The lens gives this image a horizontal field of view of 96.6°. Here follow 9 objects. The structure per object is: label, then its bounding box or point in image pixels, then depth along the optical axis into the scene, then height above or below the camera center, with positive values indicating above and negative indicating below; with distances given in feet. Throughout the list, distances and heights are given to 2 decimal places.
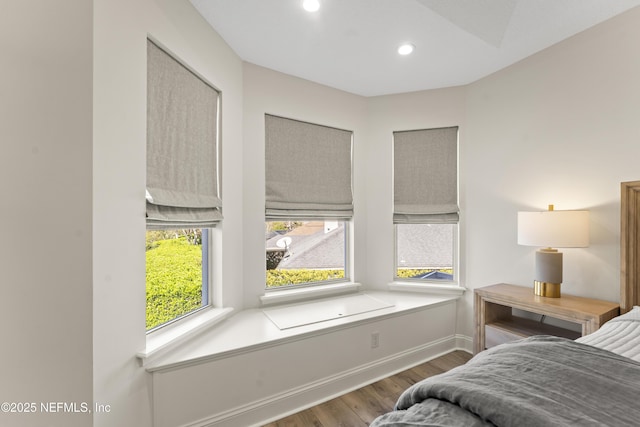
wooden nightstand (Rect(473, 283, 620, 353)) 5.82 -2.18
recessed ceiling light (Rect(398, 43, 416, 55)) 7.29 +4.32
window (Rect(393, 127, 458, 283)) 9.76 +0.36
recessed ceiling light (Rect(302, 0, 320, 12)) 5.81 +4.33
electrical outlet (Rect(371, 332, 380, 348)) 7.75 -3.42
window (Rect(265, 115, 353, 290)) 8.63 +0.38
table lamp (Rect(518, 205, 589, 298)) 6.32 -0.51
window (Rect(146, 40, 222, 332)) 5.23 +0.56
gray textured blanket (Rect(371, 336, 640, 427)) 2.44 -1.71
